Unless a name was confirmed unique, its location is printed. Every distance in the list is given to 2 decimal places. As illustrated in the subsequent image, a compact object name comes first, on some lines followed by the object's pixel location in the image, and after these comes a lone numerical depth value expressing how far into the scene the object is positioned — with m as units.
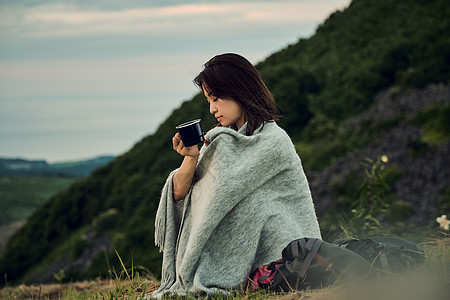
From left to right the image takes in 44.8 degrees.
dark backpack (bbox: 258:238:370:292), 3.38
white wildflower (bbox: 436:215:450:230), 4.18
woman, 3.76
